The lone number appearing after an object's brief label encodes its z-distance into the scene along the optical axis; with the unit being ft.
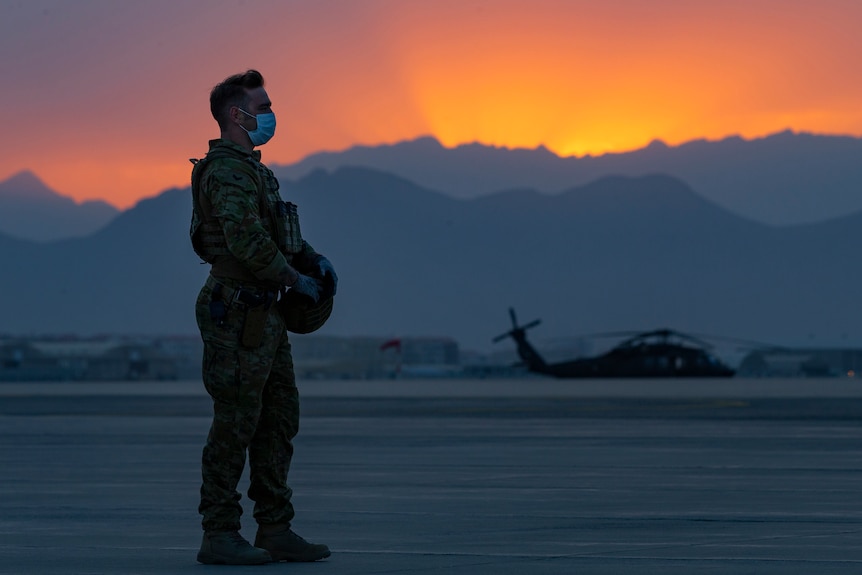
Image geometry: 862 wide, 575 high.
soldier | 45.88
